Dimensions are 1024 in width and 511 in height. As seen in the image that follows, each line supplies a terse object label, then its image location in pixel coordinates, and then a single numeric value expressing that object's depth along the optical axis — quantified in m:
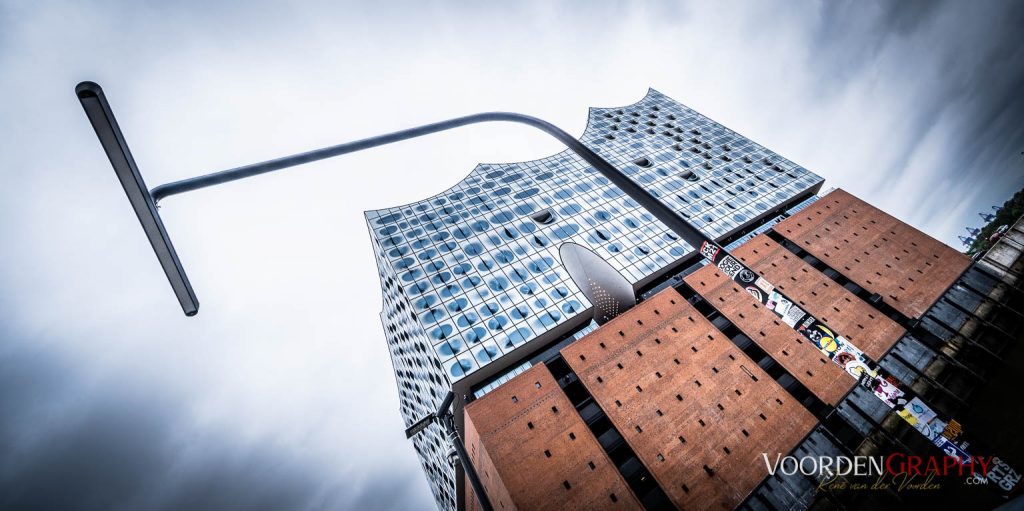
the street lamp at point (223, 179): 2.98
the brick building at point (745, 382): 23.53
